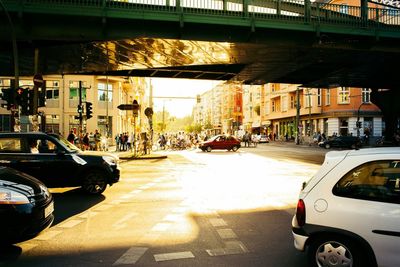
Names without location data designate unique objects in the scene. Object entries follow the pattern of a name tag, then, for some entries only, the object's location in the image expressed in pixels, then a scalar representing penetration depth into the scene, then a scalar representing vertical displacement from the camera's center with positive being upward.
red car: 37.66 -1.15
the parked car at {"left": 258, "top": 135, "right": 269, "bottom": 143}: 66.69 -1.31
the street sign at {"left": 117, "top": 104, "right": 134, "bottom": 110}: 24.51 +1.49
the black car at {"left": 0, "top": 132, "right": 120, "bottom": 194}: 10.23 -0.73
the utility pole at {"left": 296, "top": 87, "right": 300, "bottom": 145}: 56.88 -0.74
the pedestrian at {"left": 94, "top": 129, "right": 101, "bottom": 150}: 33.04 -0.56
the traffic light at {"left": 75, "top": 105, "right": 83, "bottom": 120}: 28.70 +1.54
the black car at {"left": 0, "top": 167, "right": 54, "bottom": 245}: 5.41 -1.02
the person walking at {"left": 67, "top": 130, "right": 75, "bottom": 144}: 27.58 -0.35
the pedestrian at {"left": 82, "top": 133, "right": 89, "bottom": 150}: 30.37 -0.68
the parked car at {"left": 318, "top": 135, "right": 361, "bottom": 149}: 44.09 -1.14
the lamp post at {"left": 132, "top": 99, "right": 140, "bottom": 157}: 26.17 +1.47
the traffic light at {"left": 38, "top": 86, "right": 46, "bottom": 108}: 18.12 +1.48
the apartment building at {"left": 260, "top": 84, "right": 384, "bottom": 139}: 57.66 +2.86
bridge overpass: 17.64 +4.38
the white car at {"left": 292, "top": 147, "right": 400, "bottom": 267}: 4.16 -0.84
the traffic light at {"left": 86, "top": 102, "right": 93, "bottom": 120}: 27.81 +1.52
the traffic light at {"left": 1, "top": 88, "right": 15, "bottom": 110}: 17.56 +1.54
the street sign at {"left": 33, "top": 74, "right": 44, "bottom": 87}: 17.80 +2.22
